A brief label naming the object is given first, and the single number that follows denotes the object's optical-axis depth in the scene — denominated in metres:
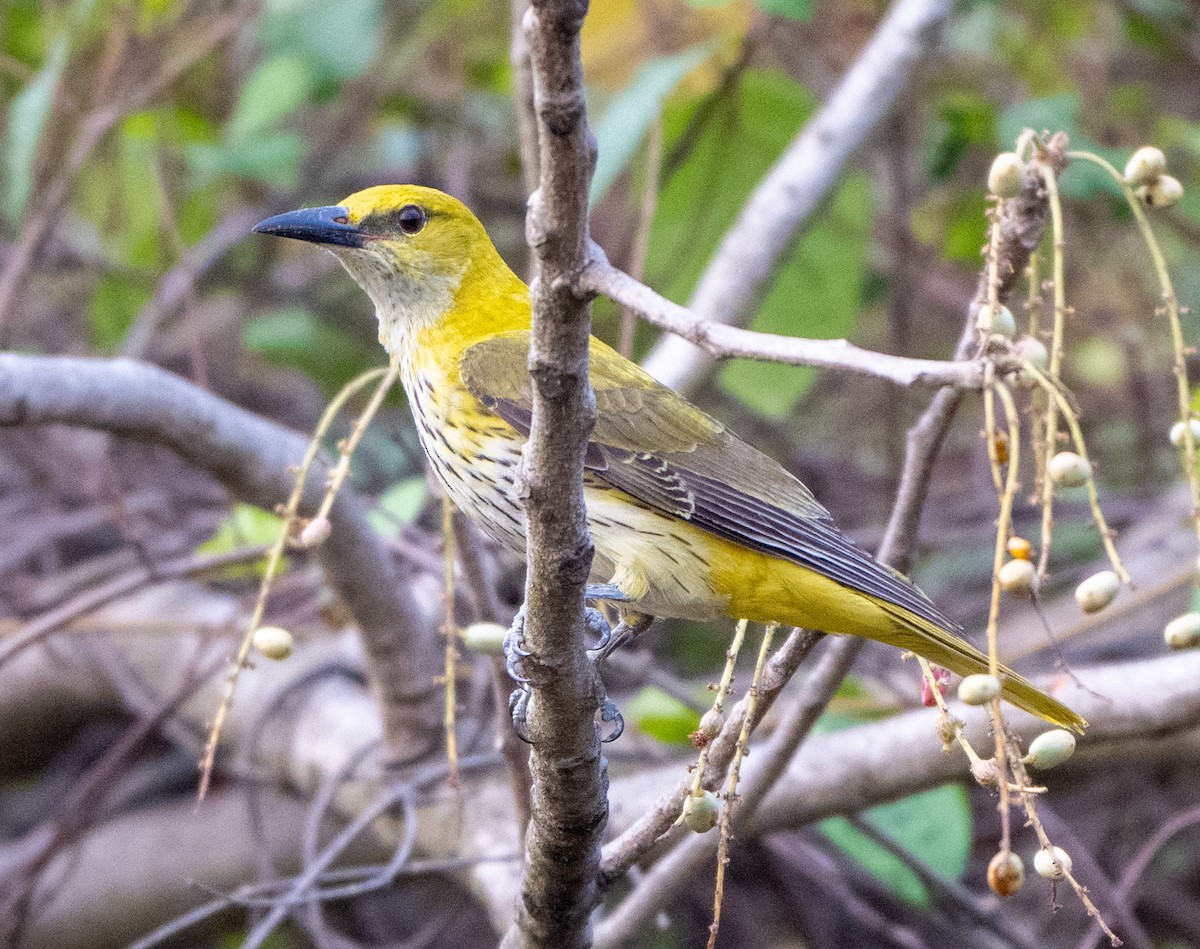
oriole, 3.58
